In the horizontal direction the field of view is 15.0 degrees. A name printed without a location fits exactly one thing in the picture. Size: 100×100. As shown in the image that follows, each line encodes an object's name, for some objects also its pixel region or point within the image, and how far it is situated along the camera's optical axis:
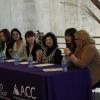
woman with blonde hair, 4.36
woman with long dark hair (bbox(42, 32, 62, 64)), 5.07
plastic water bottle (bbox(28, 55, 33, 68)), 4.60
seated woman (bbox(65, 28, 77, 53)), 5.21
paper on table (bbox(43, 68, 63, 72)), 4.21
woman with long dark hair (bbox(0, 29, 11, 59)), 6.31
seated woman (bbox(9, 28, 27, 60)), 5.79
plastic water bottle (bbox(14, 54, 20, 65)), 4.85
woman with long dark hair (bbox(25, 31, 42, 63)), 5.59
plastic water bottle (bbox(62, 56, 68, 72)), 4.12
